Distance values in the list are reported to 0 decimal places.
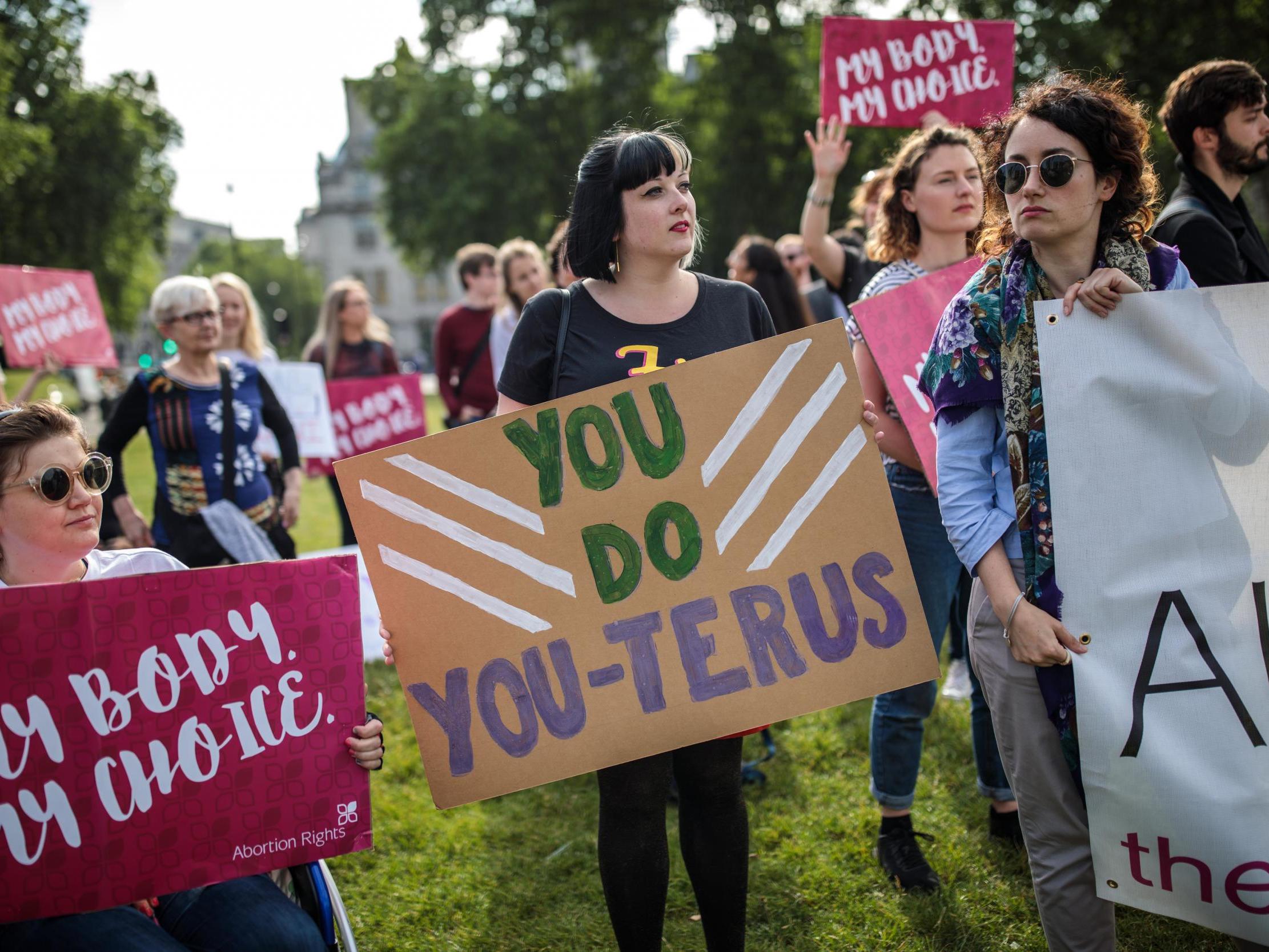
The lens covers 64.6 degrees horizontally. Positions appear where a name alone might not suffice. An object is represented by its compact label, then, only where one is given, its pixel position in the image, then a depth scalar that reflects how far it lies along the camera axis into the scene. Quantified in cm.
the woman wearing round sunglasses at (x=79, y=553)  207
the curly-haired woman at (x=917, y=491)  311
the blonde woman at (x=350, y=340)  698
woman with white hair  419
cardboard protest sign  229
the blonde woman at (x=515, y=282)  563
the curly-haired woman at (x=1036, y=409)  204
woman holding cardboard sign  236
